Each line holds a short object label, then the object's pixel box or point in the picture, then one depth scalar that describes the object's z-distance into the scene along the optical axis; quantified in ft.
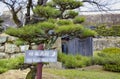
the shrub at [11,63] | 14.78
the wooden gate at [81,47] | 35.11
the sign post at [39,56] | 11.84
